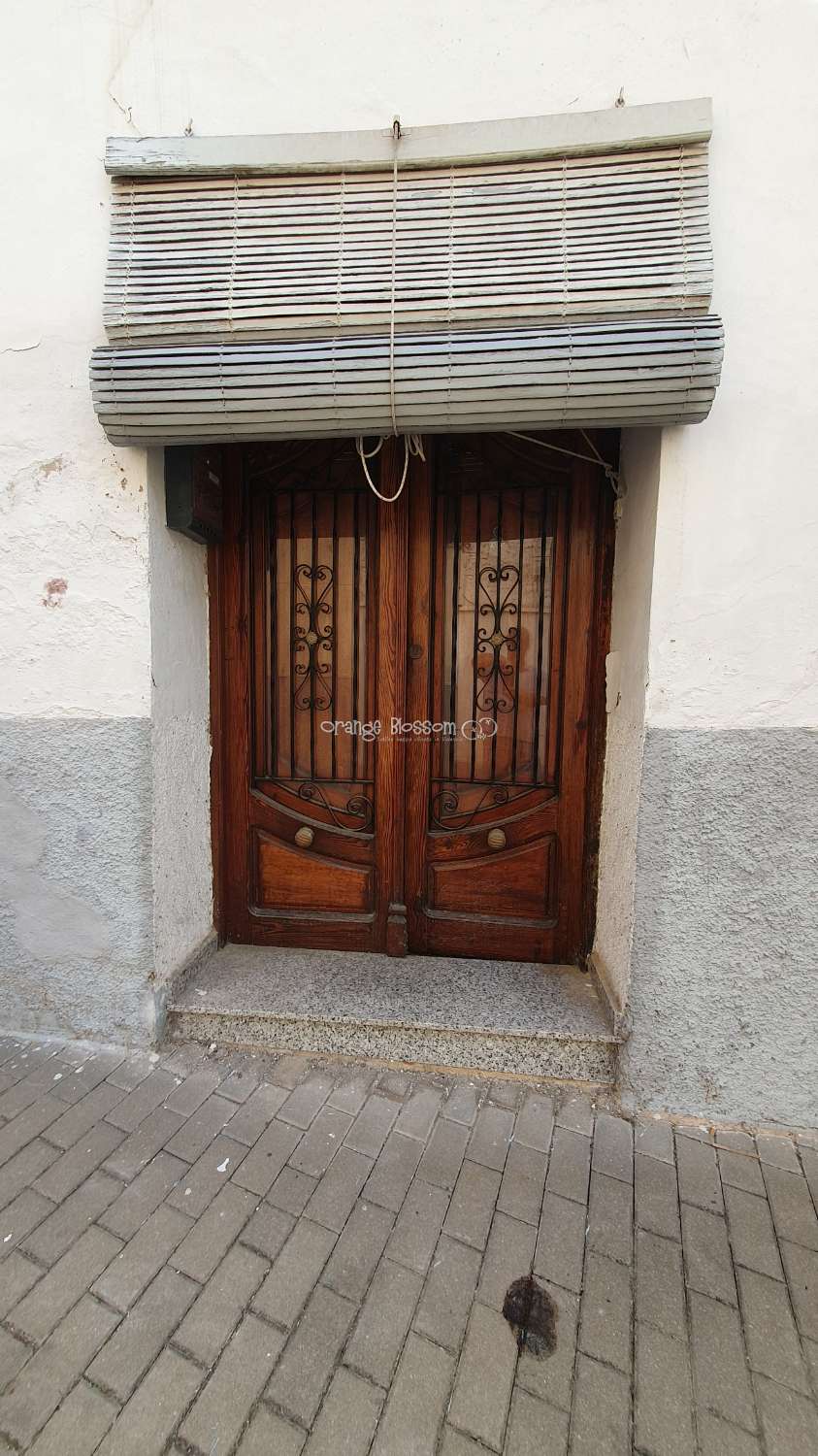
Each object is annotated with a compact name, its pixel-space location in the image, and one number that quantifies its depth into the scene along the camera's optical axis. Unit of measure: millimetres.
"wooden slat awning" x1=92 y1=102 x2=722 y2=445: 1936
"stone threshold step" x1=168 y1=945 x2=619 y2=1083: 2342
